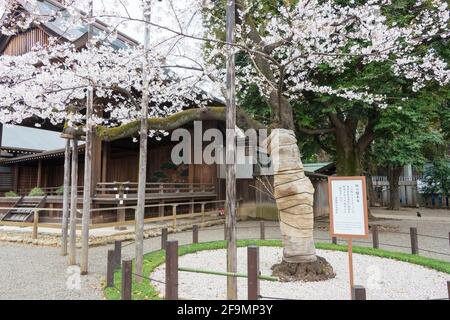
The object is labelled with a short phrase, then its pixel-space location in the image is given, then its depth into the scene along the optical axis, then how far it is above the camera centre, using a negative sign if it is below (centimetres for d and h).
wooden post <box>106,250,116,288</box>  481 -133
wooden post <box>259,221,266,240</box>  908 -141
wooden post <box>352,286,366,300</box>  251 -89
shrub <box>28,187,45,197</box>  1285 -30
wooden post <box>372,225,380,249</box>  774 -138
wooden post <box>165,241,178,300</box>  334 -91
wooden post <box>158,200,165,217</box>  1233 -103
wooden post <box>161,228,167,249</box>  725 -118
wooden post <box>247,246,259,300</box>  308 -87
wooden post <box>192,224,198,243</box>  840 -134
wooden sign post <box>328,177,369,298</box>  433 -35
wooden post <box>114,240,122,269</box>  526 -114
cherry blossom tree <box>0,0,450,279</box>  551 +229
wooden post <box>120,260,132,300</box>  363 -111
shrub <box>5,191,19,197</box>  1399 -36
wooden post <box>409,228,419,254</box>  714 -135
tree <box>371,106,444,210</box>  945 +186
